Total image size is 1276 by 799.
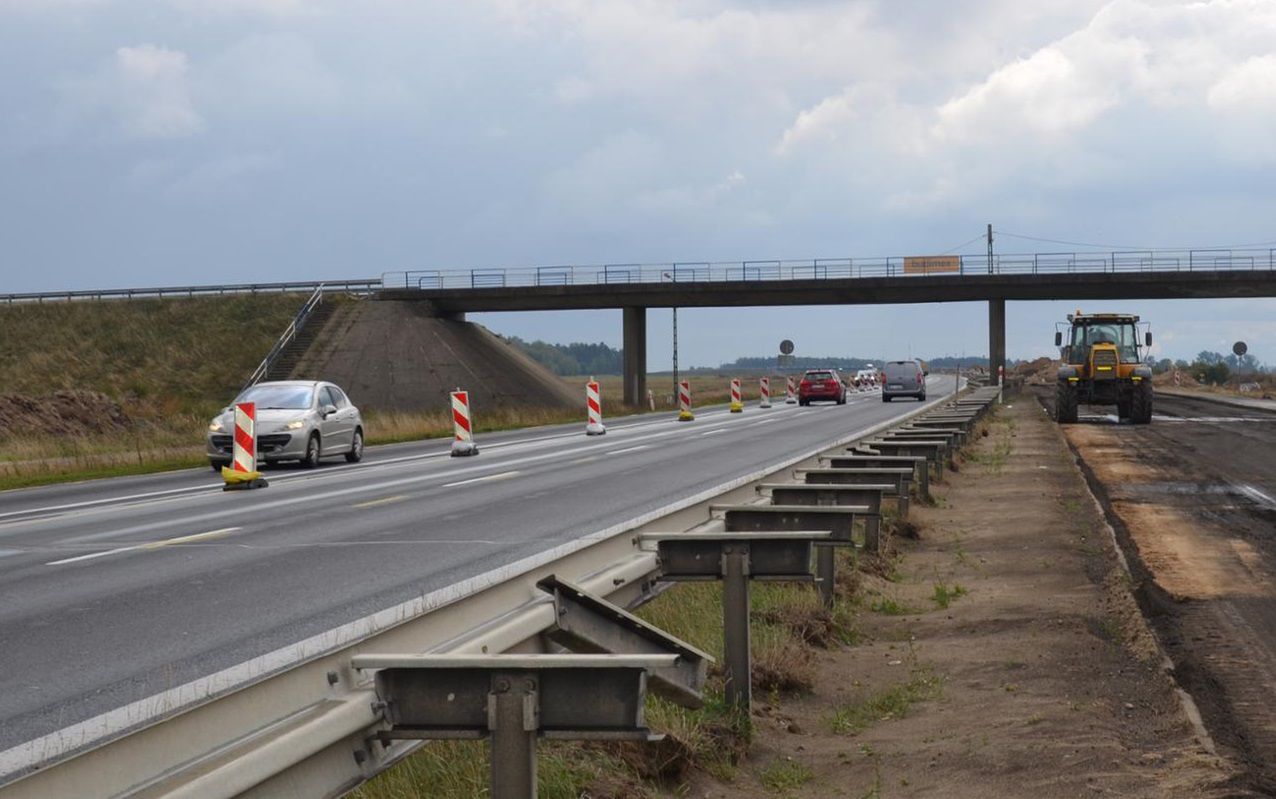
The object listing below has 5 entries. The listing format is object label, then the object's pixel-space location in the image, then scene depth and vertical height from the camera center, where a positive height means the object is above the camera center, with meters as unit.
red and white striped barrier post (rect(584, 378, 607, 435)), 39.00 -1.50
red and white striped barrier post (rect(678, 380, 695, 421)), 49.78 -1.70
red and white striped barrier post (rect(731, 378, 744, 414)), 58.75 -1.85
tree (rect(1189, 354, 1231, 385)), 122.00 -2.46
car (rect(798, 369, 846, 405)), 66.81 -1.59
